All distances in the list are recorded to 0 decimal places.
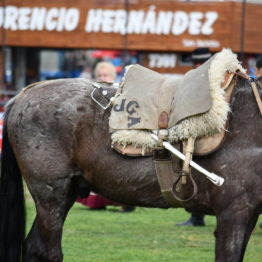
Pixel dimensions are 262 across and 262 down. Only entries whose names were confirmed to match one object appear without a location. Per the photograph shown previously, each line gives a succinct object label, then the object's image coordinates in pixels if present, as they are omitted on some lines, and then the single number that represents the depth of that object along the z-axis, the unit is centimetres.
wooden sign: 3253
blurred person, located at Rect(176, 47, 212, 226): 1986
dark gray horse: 1134
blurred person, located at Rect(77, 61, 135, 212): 2172
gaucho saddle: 1142
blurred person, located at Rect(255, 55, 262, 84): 1867
